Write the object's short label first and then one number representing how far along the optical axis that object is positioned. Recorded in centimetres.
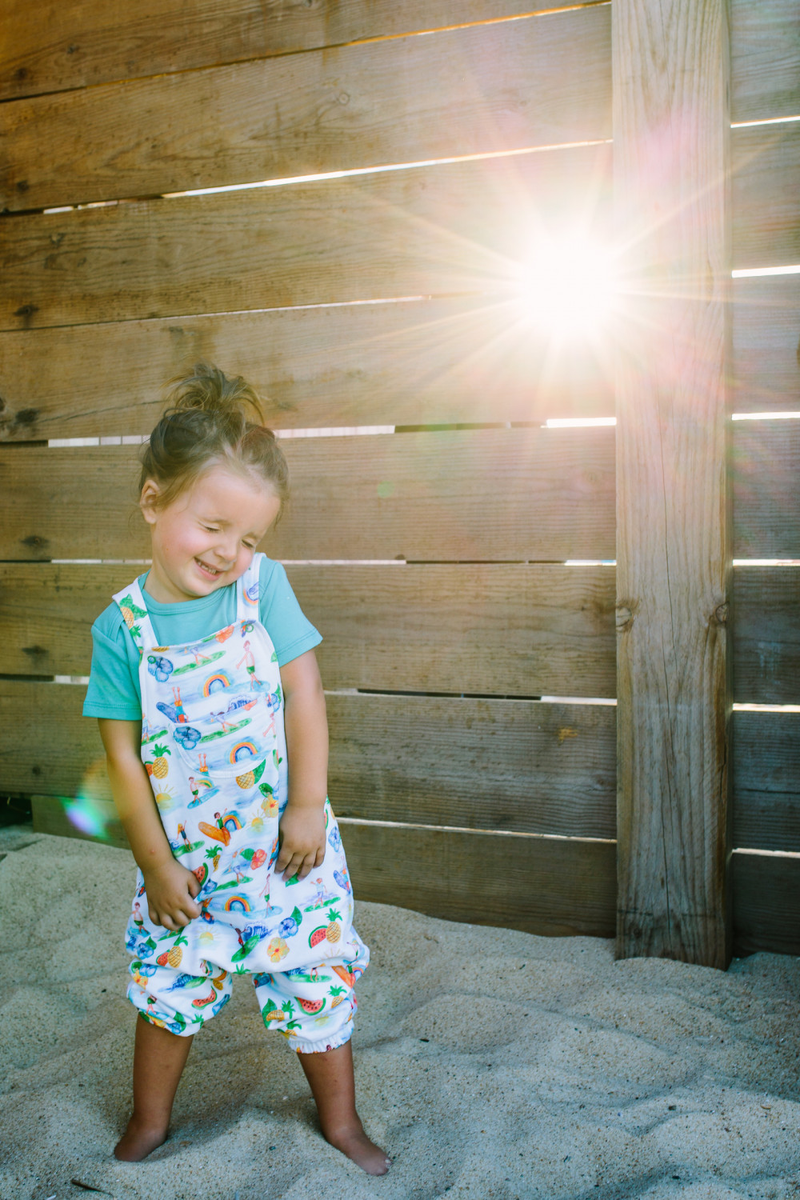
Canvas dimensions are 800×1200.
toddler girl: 134
